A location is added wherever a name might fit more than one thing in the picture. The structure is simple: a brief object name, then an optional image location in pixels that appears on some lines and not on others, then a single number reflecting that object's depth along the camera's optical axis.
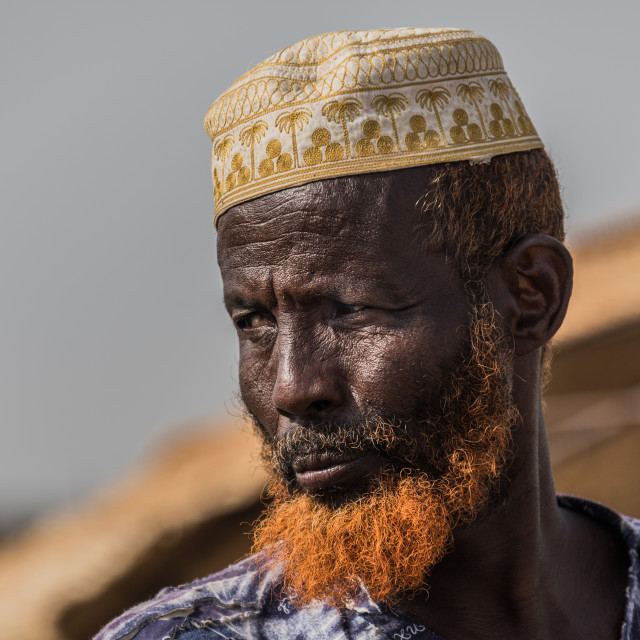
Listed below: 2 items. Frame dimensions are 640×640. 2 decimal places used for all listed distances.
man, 4.22
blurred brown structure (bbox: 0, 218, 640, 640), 13.91
